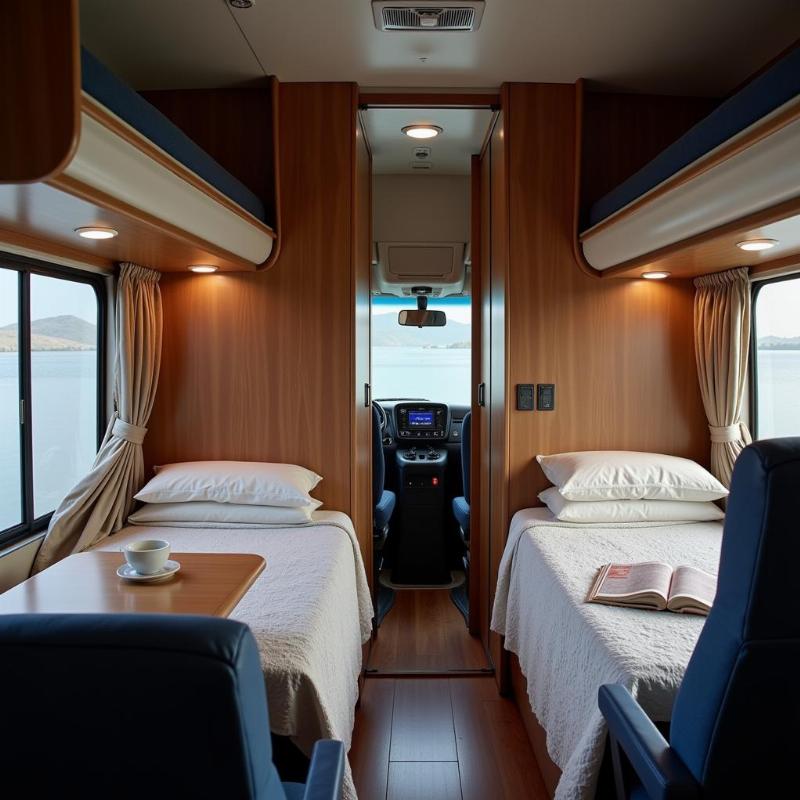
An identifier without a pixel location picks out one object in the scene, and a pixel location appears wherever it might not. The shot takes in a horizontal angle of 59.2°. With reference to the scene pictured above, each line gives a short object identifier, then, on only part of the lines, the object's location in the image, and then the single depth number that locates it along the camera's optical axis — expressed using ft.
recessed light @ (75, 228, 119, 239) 7.06
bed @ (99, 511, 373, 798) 5.55
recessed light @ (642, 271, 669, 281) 9.94
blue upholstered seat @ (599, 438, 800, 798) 3.47
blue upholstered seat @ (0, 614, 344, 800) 2.55
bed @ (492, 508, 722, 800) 5.34
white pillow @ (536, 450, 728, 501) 9.20
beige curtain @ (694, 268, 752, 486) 9.80
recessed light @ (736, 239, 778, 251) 7.60
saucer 5.83
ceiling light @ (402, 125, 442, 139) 11.16
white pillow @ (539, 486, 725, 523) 9.25
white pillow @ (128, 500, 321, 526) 9.27
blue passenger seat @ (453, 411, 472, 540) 13.34
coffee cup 5.88
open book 6.30
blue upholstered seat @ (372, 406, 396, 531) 13.34
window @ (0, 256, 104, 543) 8.25
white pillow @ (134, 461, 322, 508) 9.28
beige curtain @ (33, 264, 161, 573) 8.98
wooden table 5.35
